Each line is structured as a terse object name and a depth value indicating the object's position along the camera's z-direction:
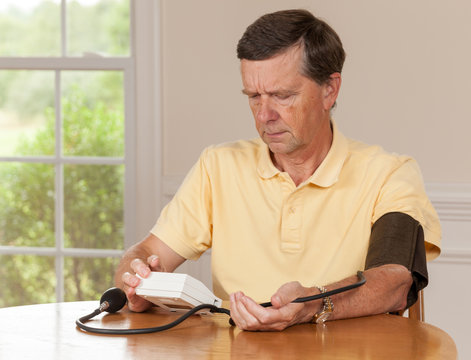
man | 1.75
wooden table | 1.42
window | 2.66
